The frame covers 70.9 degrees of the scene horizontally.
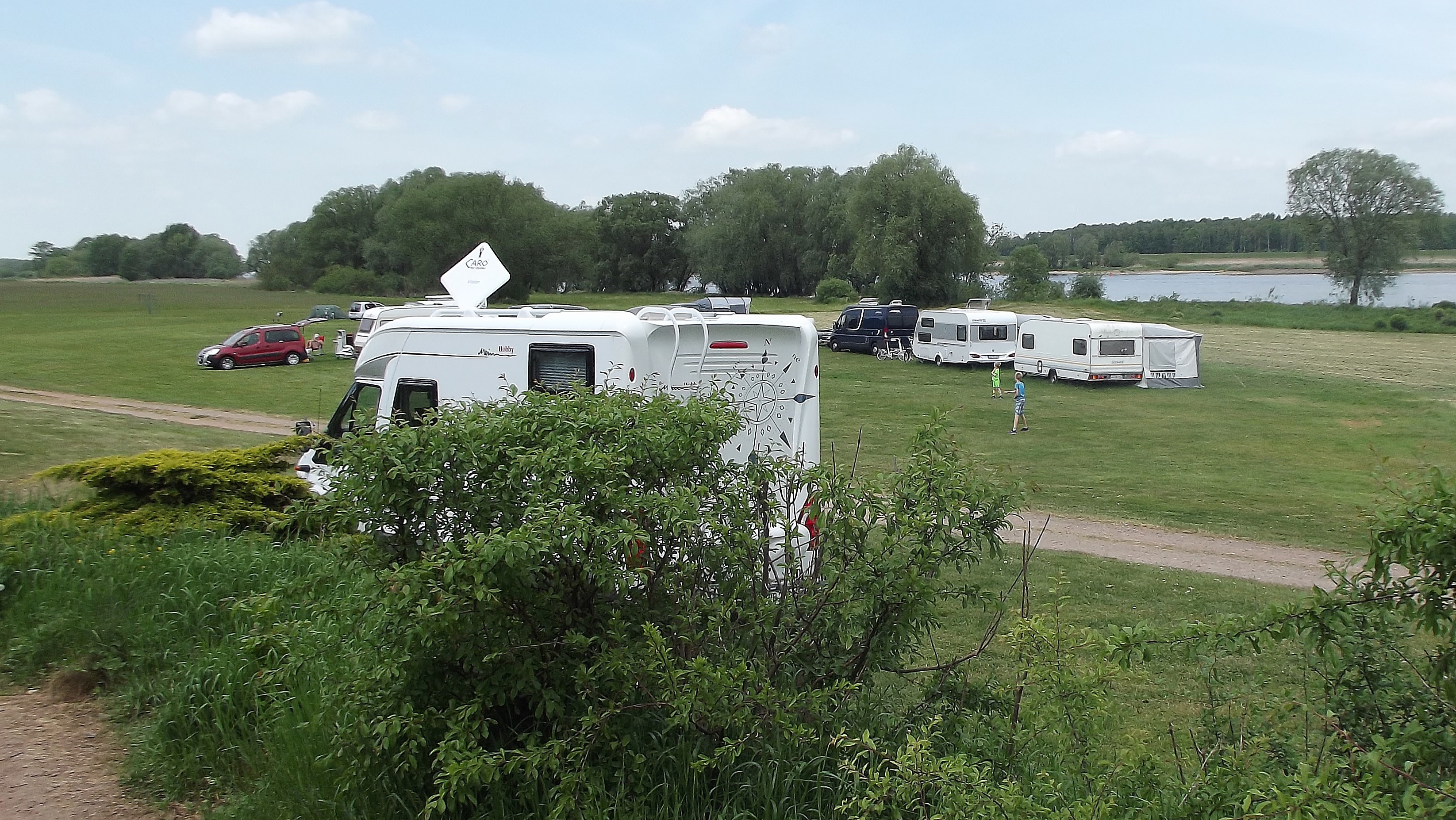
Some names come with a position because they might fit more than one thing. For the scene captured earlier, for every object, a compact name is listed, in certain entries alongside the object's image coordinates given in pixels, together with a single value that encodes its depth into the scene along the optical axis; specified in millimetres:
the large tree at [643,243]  105688
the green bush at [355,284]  80375
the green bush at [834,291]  78188
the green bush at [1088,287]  75625
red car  37469
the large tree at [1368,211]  76500
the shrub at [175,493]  7461
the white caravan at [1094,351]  33719
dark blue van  45469
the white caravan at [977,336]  39219
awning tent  34281
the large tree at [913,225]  70750
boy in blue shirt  25109
